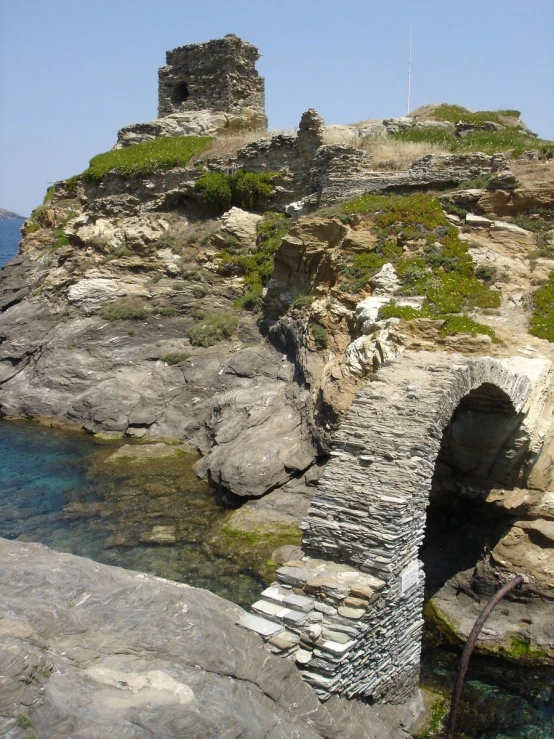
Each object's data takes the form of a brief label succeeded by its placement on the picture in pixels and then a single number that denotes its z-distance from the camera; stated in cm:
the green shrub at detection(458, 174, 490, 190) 2421
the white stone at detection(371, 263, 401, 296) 1997
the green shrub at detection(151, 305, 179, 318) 2952
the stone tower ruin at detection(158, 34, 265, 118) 3688
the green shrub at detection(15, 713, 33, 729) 622
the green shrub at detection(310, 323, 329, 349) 2220
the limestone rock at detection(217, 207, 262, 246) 3166
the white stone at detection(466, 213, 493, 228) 2217
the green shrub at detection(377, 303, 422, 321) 1741
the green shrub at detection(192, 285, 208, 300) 3031
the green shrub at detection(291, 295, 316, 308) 2452
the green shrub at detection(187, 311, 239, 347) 2806
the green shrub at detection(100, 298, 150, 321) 2922
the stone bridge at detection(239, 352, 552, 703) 979
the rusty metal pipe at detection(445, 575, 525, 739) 965
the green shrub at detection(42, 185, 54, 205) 3939
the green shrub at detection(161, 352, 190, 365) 2738
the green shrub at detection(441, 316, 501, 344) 1652
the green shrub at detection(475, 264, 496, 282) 1998
